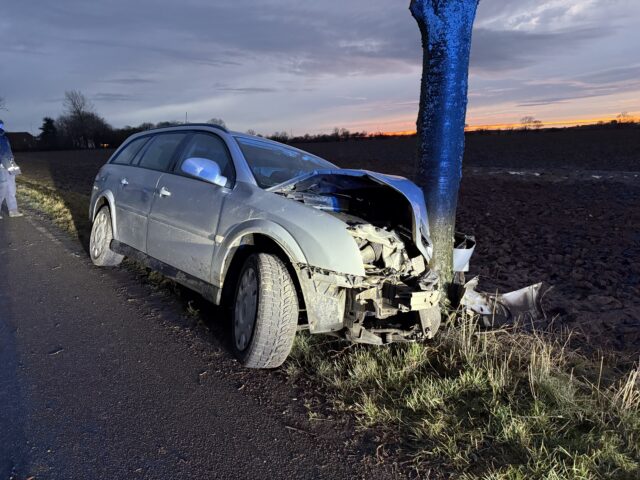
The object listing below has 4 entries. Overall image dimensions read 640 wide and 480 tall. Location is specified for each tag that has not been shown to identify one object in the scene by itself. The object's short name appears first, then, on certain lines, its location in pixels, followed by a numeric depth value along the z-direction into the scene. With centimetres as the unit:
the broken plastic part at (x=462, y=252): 461
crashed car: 321
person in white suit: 932
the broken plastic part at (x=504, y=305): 424
